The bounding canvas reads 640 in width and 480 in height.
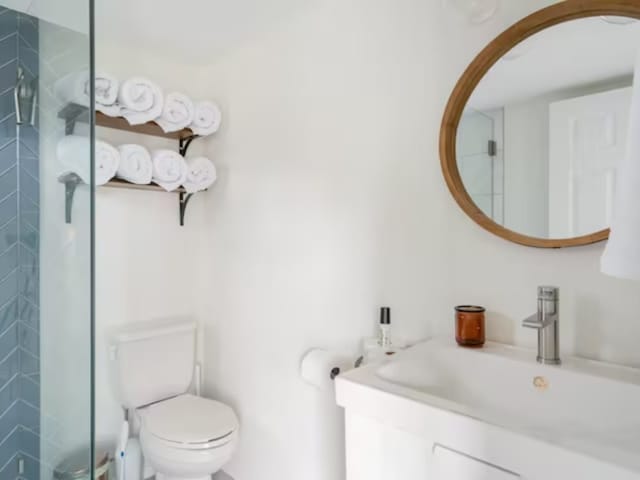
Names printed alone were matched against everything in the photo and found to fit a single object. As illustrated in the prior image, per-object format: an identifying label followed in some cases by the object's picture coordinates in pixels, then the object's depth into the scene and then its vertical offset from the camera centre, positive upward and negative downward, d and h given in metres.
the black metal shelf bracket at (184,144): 2.19 +0.50
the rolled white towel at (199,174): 2.06 +0.32
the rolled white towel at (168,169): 1.91 +0.32
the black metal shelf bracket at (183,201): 2.21 +0.19
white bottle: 1.35 -0.30
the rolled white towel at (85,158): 1.25 +0.29
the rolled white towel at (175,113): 1.89 +0.58
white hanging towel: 0.44 +0.03
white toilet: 1.65 -0.81
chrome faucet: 0.99 -0.23
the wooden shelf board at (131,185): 1.84 +0.23
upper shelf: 1.34 +0.53
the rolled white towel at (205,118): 2.03 +0.59
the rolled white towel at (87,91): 1.29 +0.54
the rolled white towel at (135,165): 1.82 +0.32
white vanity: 0.69 -0.38
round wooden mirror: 1.01 +0.32
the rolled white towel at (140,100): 1.74 +0.59
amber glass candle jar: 1.13 -0.25
